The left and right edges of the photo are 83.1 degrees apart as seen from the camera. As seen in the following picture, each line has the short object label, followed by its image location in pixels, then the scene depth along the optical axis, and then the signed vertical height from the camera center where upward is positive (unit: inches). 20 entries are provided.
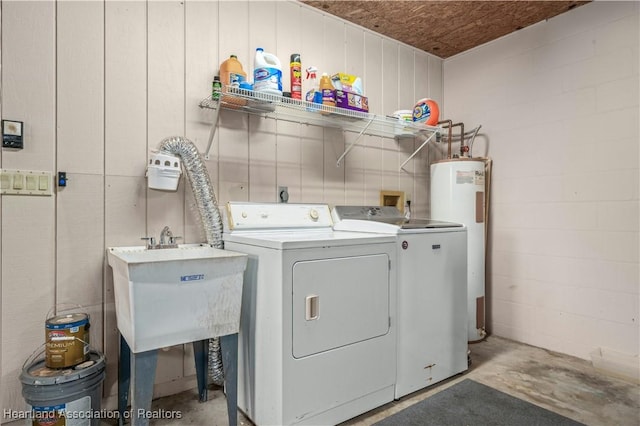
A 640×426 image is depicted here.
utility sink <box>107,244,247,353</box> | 54.6 -13.9
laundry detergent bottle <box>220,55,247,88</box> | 78.4 +31.4
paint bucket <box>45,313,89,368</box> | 60.8 -22.5
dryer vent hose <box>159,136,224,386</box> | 74.9 +3.4
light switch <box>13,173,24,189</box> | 65.1 +5.3
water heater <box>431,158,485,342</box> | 111.9 +0.4
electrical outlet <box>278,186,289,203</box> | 95.9 +4.2
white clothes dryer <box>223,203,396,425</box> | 62.6 -21.8
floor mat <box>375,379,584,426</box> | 69.4 -40.5
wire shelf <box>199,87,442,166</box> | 80.7 +25.2
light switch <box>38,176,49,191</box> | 67.1 +5.0
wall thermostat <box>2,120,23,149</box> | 64.0 +13.6
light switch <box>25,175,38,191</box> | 66.2 +5.1
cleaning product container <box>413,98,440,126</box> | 112.0 +30.9
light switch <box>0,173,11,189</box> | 64.0 +5.1
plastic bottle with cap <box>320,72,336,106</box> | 90.2 +30.0
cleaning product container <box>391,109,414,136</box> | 108.9 +27.8
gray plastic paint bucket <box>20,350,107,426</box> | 57.6 -30.1
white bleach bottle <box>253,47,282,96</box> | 80.7 +30.6
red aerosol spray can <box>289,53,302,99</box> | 88.2 +33.0
